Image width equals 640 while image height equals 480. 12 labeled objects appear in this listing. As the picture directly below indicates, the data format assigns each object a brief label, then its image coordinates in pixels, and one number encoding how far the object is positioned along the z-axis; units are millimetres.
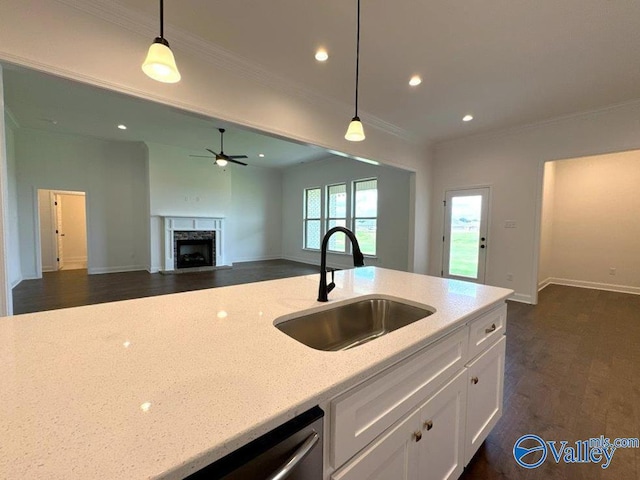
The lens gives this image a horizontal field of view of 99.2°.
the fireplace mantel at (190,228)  6602
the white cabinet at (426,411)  767
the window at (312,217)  8258
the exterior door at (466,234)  5102
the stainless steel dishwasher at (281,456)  521
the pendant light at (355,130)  2164
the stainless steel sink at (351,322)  1281
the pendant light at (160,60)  1377
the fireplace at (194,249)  6844
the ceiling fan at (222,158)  5307
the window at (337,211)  7457
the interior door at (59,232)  6891
